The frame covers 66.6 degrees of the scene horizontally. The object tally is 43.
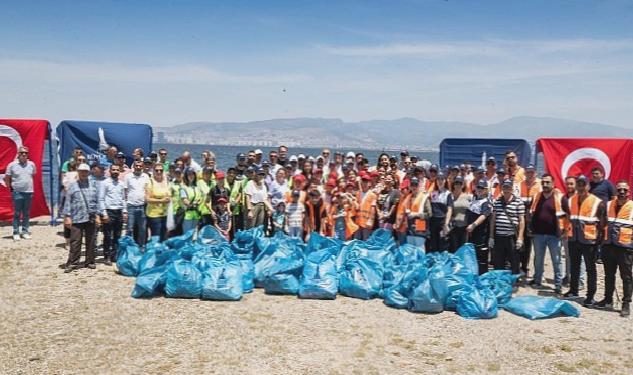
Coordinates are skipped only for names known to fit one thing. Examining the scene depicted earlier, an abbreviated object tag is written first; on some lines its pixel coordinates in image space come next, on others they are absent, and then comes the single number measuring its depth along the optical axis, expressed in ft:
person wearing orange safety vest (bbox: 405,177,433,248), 25.72
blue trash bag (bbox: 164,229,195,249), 25.88
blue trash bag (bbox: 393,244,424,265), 24.72
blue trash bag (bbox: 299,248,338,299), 22.85
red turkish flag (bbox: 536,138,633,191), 32.07
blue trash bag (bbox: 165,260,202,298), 22.33
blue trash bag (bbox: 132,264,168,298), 22.40
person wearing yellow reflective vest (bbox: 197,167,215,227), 27.96
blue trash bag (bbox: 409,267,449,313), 21.13
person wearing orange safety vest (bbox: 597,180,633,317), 21.10
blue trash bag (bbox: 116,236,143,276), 25.64
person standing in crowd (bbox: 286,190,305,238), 28.27
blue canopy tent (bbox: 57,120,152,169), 38.24
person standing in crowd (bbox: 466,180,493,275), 25.03
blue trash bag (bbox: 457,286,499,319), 20.68
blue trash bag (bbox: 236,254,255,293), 23.63
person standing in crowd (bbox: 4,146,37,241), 32.17
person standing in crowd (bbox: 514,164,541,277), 25.62
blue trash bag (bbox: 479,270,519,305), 22.07
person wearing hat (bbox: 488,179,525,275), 24.13
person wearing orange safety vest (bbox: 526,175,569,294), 23.89
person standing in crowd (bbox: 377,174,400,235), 27.66
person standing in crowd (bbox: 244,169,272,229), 28.91
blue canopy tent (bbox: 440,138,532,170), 38.42
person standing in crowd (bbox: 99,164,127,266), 26.81
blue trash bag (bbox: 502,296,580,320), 20.85
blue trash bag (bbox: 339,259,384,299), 23.04
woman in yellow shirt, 27.25
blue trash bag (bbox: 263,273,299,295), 23.32
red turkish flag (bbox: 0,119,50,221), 36.78
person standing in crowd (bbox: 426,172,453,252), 25.79
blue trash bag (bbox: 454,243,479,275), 24.00
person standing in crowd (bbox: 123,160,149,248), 27.37
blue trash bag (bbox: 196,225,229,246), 27.07
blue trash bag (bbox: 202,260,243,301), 22.18
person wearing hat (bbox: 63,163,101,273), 25.71
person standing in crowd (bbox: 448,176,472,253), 25.84
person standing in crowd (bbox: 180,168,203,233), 27.68
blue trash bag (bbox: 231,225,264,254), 26.47
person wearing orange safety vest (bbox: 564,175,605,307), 22.21
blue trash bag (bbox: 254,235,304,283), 23.75
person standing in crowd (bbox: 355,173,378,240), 28.17
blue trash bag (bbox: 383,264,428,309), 21.79
